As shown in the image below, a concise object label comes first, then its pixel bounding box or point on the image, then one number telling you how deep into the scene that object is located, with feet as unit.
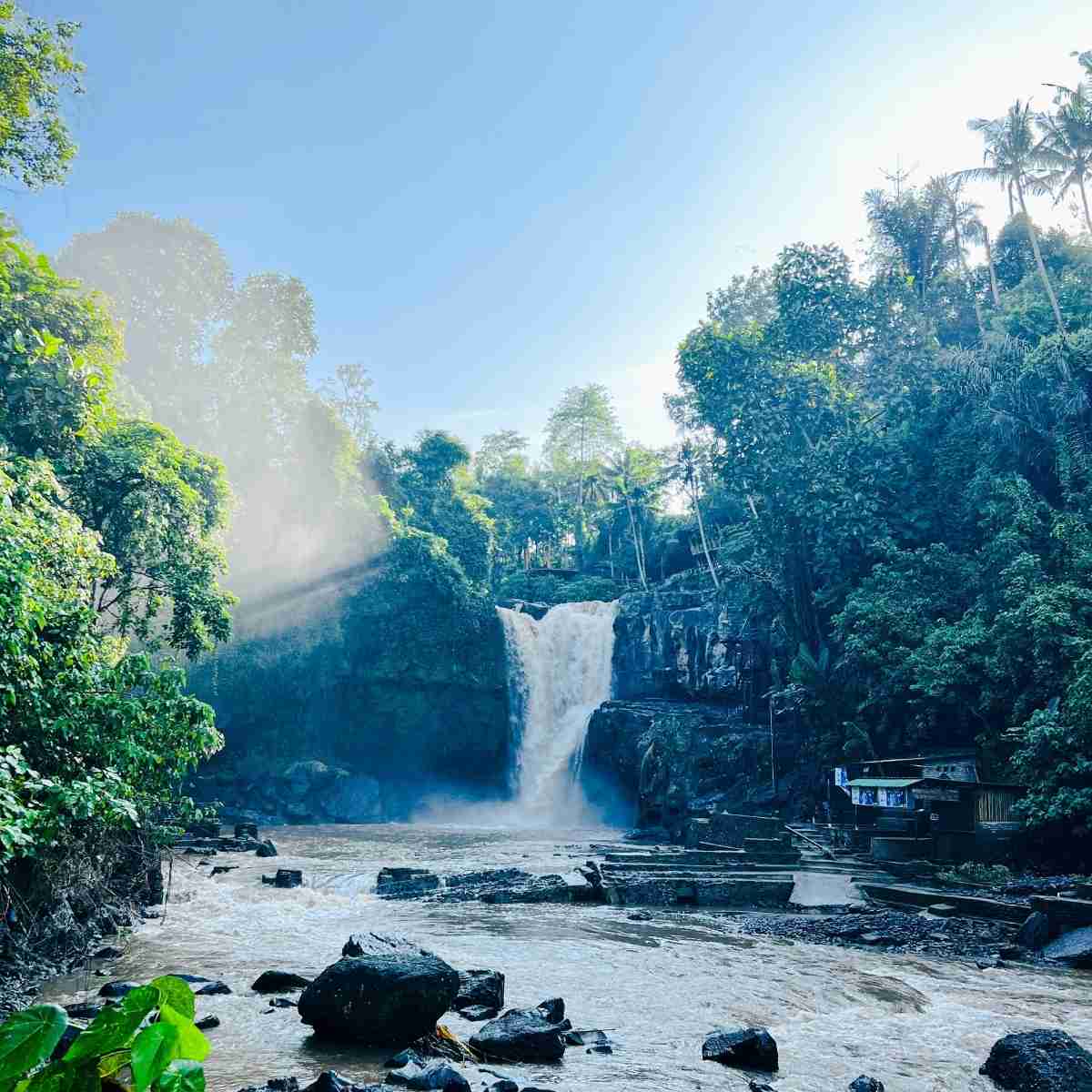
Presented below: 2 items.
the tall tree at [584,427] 221.05
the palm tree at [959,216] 130.72
